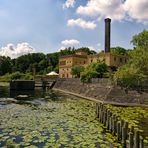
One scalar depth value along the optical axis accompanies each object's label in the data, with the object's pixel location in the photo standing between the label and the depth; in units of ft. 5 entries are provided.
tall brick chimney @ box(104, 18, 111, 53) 159.57
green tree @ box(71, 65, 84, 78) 152.24
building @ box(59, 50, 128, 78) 145.73
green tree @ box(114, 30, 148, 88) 81.18
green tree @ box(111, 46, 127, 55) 202.05
